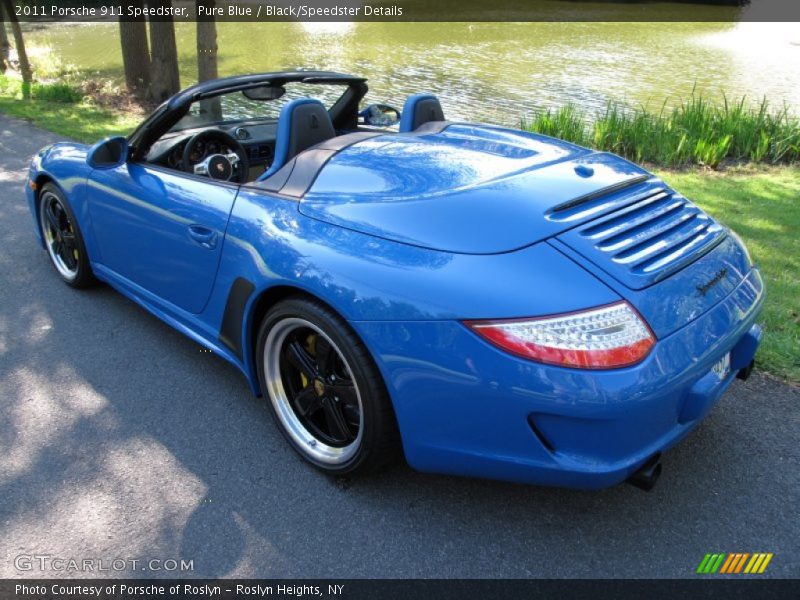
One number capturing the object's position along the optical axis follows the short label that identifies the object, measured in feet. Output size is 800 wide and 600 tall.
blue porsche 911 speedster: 6.48
